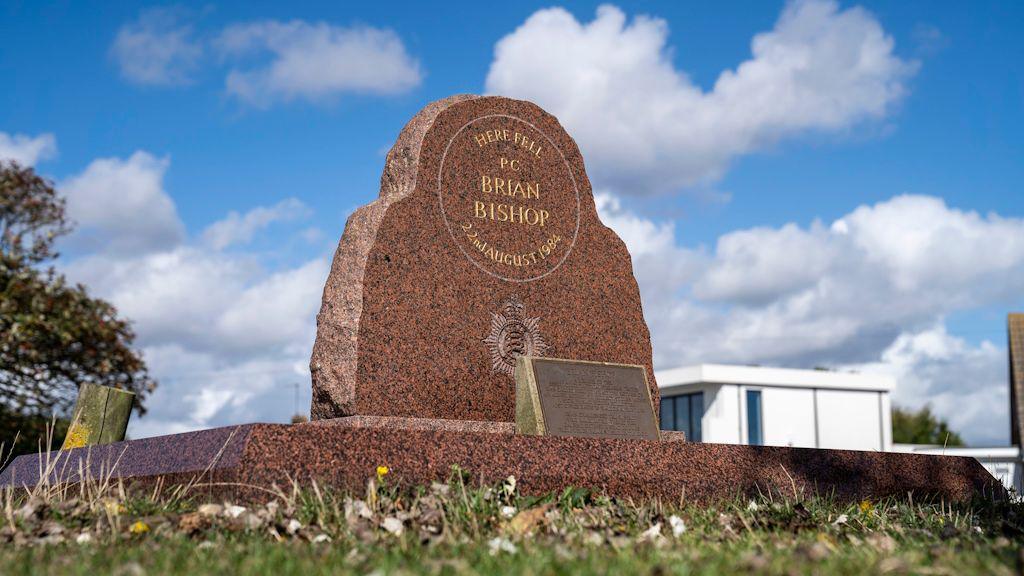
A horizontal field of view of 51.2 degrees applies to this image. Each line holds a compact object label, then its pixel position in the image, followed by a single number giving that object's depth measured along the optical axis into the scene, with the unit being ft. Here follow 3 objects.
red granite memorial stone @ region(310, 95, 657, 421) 29.40
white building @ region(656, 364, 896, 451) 120.88
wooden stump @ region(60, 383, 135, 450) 32.71
